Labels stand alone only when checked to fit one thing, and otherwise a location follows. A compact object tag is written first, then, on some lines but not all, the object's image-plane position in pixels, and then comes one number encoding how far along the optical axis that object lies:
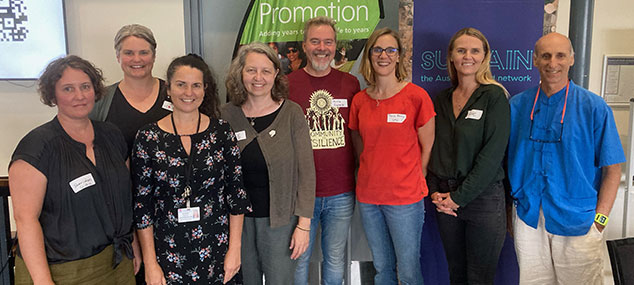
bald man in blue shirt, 1.96
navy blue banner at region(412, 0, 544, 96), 2.67
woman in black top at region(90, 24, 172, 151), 2.03
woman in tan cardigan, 1.86
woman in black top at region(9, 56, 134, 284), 1.44
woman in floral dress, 1.64
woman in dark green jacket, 2.06
